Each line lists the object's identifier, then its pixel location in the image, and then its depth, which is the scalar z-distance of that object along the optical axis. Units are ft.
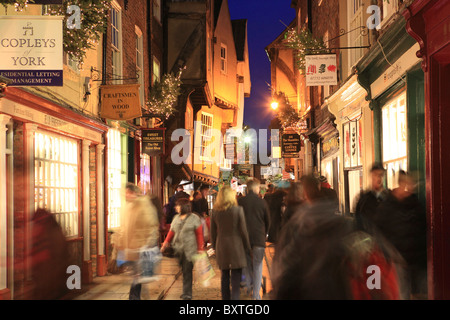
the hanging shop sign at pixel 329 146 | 58.76
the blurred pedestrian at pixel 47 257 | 26.17
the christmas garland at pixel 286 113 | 81.76
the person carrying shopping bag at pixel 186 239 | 29.04
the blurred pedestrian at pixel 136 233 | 26.81
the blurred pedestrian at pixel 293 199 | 34.17
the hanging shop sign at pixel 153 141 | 54.39
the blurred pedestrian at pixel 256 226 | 29.50
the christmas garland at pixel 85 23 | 26.63
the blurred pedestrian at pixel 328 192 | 15.14
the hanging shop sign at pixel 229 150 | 119.24
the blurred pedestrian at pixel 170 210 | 51.88
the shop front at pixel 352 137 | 43.47
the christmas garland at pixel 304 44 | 51.60
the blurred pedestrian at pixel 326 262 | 13.85
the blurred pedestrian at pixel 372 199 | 24.32
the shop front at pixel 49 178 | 27.61
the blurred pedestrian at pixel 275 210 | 42.98
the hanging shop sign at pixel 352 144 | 46.80
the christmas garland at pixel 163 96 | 58.90
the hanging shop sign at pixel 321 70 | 47.91
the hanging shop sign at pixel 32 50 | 23.81
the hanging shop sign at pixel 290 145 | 81.92
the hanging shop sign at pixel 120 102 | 41.09
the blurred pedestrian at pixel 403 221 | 22.26
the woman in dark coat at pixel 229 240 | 26.84
